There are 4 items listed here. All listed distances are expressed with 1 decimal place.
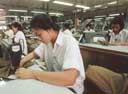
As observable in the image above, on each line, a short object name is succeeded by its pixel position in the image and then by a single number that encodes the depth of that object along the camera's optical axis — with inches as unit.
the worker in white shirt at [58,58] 30.9
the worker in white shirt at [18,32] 108.1
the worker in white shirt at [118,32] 70.9
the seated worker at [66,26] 146.8
